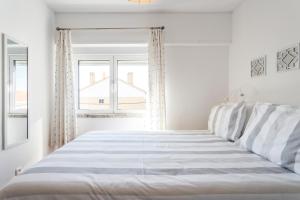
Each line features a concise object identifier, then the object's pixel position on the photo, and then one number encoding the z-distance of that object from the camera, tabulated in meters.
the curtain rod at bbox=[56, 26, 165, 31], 3.74
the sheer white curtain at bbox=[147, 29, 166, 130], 3.68
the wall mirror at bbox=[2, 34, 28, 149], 2.43
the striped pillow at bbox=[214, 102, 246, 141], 2.47
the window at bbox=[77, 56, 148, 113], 4.05
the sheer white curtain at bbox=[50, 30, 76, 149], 3.66
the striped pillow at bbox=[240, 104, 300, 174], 1.52
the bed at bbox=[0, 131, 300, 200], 1.23
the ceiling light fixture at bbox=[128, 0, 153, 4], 2.76
